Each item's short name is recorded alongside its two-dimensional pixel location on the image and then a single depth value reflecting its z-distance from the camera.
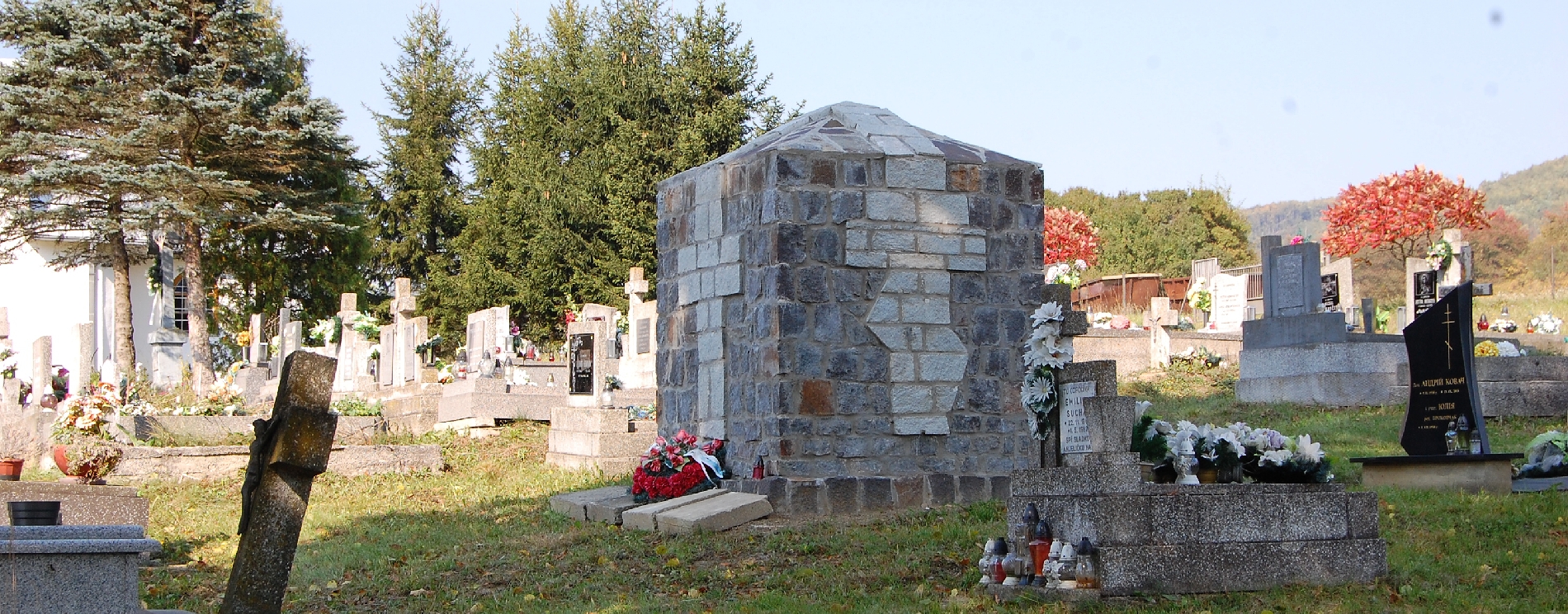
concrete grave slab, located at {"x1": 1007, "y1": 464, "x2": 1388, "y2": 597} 6.71
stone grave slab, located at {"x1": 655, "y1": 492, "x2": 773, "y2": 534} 9.97
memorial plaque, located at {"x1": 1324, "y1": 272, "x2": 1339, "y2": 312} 19.92
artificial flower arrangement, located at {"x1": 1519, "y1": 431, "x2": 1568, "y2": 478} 10.05
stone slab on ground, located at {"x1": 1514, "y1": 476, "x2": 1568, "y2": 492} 9.56
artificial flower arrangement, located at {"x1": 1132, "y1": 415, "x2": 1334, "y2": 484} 7.59
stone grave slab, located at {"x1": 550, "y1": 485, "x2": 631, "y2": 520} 11.57
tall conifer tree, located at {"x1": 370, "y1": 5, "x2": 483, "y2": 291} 38.94
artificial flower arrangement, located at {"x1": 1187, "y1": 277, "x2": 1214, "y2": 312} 27.58
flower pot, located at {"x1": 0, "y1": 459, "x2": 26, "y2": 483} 11.09
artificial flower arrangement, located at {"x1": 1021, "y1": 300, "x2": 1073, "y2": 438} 7.69
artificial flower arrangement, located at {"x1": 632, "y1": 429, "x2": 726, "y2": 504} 11.22
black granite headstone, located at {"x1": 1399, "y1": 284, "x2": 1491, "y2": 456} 10.98
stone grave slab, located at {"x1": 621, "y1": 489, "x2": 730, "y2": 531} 10.39
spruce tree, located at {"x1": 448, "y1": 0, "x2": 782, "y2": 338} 32.12
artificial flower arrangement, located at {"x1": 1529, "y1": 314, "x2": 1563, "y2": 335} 24.02
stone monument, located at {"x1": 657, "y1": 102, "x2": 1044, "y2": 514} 10.84
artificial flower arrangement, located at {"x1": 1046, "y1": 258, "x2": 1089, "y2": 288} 24.77
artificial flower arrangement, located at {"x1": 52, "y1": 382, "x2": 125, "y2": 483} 12.62
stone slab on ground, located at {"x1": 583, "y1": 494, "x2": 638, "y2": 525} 10.95
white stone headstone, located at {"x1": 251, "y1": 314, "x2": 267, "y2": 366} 30.69
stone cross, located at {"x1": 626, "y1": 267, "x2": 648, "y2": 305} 20.98
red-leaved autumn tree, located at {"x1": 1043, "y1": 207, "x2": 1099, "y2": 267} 36.41
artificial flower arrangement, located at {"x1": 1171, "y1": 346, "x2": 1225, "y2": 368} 22.48
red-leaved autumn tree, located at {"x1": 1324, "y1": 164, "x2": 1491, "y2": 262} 30.50
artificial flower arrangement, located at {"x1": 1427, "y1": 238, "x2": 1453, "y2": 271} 20.22
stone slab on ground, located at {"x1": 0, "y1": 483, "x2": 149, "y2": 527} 9.76
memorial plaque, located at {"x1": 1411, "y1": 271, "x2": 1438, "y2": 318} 19.09
